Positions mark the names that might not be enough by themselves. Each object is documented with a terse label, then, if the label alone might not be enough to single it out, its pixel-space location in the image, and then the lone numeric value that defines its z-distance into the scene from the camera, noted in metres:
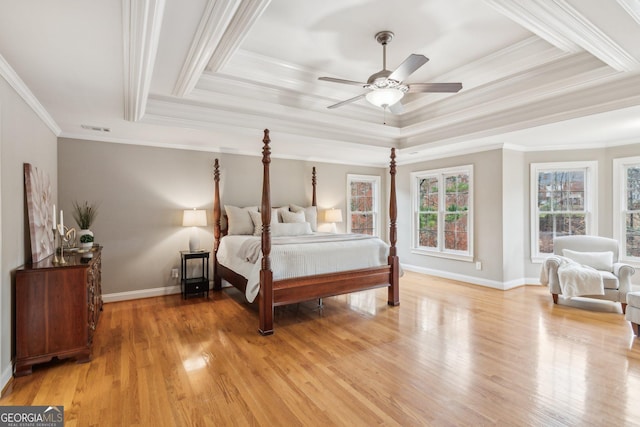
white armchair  3.95
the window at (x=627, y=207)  4.84
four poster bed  3.43
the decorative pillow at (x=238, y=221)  5.15
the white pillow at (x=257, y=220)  5.16
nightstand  4.78
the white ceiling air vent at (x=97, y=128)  3.96
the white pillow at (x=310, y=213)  5.88
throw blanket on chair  4.00
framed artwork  2.87
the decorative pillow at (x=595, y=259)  4.32
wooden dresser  2.56
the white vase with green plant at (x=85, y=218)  3.76
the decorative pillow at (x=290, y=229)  5.02
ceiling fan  2.70
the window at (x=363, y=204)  7.05
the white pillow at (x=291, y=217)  5.60
